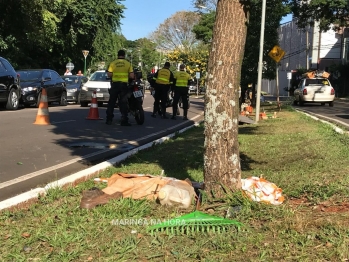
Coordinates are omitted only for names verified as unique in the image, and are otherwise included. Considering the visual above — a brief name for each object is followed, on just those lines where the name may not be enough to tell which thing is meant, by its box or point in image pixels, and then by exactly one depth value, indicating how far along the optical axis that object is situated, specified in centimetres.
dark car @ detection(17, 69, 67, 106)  1875
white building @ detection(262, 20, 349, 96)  5744
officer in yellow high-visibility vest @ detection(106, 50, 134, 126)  1270
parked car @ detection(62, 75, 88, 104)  2422
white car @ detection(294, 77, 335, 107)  2722
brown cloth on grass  483
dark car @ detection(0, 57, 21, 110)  1611
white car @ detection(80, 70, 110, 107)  2050
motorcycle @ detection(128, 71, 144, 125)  1329
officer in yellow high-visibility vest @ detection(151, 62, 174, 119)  1607
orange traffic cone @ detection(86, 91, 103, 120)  1428
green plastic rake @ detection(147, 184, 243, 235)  393
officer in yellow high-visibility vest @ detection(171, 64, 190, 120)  1612
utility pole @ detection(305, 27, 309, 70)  5448
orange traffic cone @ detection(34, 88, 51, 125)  1237
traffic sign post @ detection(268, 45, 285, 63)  1956
